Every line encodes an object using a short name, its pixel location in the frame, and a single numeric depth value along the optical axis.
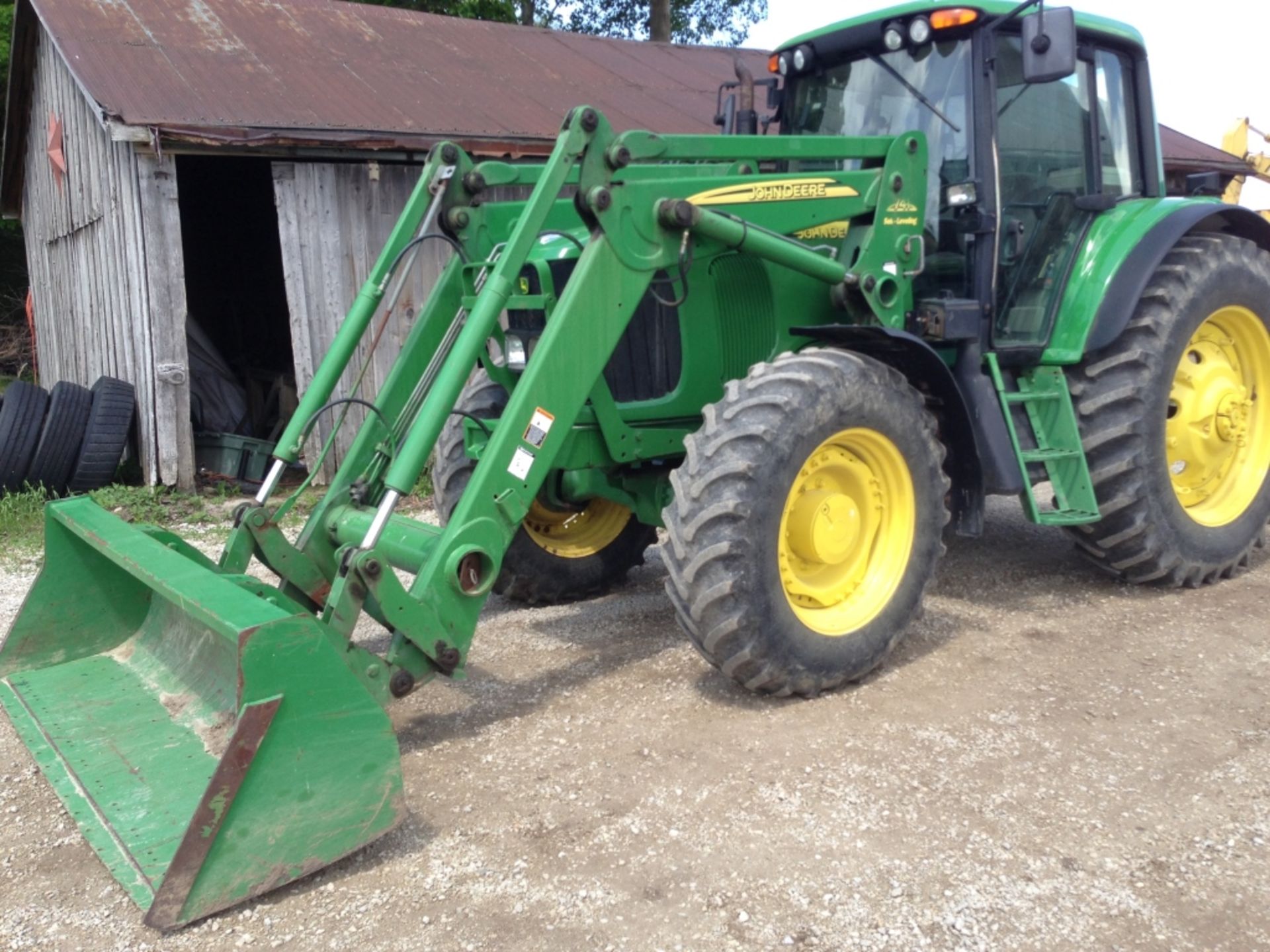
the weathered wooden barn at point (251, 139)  8.32
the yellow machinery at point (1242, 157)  10.84
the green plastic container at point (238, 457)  9.09
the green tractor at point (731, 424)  3.17
